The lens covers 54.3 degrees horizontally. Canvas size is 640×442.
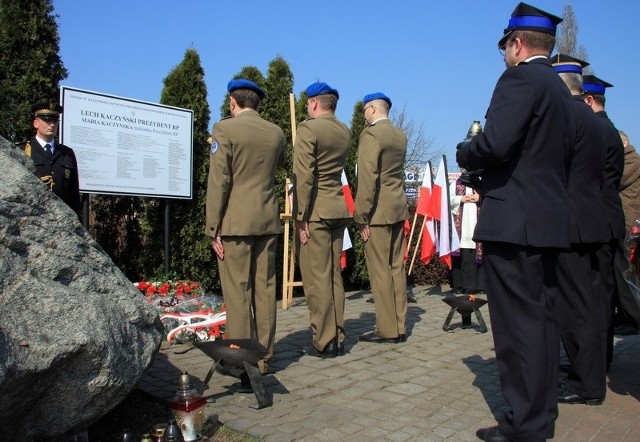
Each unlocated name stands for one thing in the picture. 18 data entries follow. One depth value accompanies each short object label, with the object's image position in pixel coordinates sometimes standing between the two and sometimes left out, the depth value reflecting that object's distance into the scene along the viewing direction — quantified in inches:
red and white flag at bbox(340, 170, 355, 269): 359.9
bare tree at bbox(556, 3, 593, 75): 1424.7
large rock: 100.3
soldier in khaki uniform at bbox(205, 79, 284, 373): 184.7
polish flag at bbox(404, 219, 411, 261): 420.2
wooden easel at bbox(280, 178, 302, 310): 321.7
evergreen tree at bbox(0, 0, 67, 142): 267.4
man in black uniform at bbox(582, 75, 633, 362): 182.2
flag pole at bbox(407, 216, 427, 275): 398.0
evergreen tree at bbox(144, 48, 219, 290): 323.3
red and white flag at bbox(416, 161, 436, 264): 389.7
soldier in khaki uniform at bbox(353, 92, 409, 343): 235.1
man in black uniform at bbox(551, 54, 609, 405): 162.9
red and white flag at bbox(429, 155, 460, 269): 374.9
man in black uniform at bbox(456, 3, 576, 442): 128.3
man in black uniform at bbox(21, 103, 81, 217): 224.7
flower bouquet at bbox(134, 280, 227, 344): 234.7
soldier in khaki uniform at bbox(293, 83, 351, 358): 211.3
